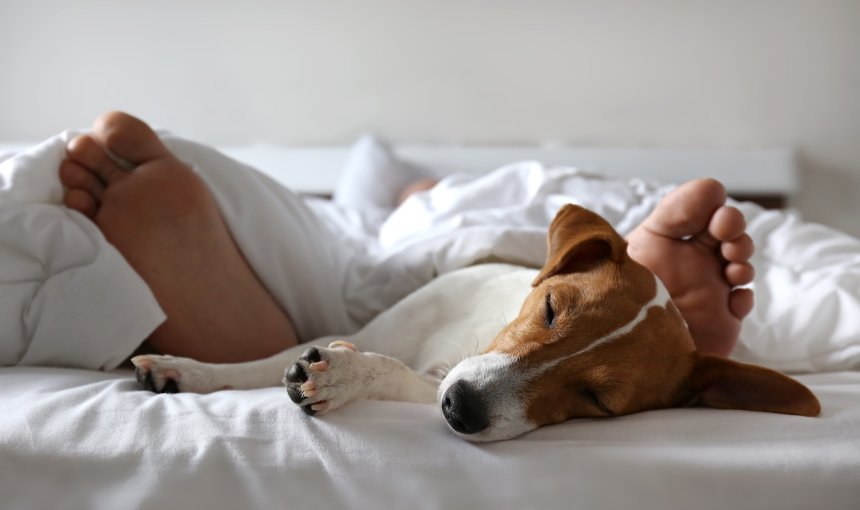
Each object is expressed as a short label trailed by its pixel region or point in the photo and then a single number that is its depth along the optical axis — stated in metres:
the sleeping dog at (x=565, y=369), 0.95
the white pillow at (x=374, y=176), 2.65
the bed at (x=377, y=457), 0.86
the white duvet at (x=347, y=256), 1.22
